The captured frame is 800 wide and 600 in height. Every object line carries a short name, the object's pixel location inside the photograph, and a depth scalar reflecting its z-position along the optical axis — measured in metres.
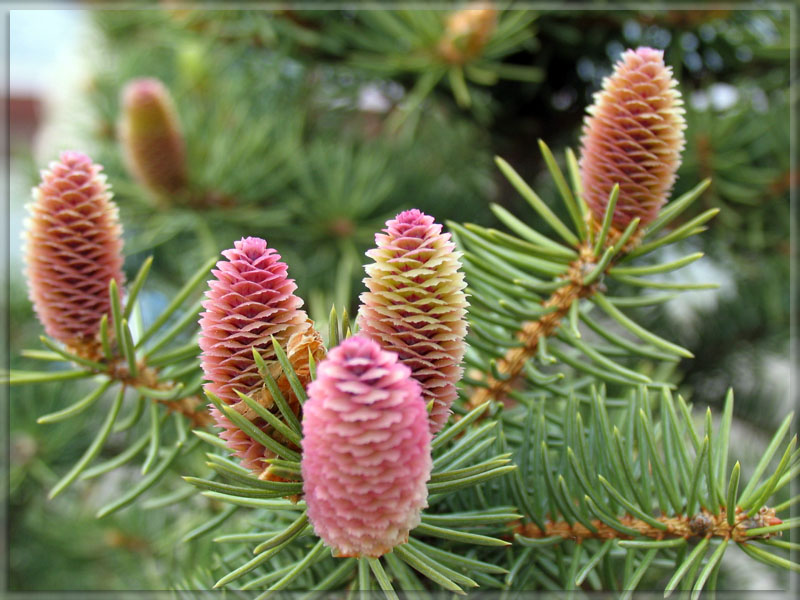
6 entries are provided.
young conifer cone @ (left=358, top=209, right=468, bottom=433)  0.16
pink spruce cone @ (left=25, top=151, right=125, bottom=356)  0.22
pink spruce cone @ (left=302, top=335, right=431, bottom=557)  0.14
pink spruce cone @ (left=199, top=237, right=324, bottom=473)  0.17
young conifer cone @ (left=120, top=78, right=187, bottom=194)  0.40
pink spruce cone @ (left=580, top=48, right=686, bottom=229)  0.21
